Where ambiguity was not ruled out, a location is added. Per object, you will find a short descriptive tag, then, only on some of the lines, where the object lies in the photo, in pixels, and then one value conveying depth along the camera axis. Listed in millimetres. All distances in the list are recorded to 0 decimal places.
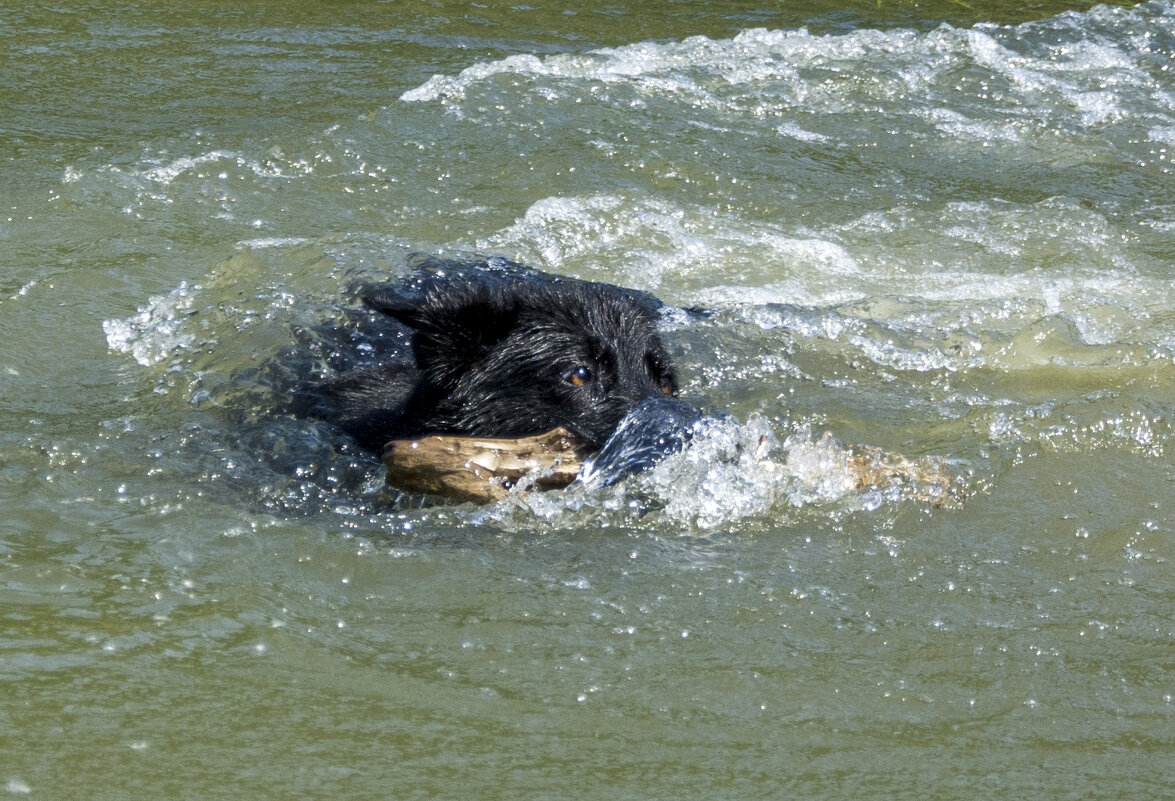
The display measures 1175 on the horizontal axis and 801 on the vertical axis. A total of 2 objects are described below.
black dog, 8937
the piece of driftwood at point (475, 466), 7773
